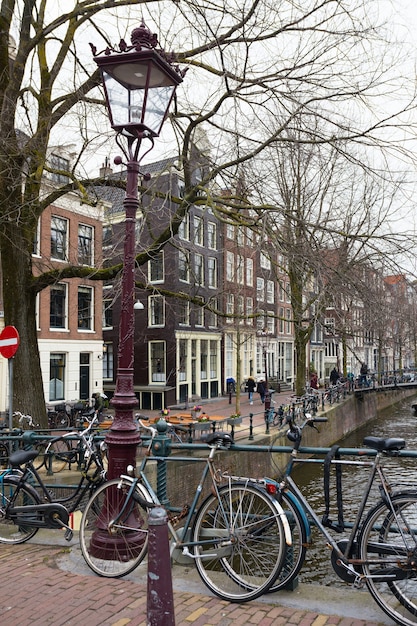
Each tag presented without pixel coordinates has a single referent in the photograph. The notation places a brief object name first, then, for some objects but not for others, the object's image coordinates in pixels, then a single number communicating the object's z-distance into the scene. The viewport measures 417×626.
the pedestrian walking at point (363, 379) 35.09
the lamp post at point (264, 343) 21.18
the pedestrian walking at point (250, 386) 28.11
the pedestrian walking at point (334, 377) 34.75
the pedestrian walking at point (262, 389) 27.38
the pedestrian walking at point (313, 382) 31.78
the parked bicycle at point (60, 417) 16.98
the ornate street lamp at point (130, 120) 4.50
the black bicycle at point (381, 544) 3.17
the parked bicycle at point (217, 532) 3.56
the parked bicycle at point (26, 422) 10.15
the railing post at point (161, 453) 4.46
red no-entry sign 7.02
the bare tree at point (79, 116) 7.87
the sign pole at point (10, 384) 6.54
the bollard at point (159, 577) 2.39
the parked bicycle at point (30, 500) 4.75
